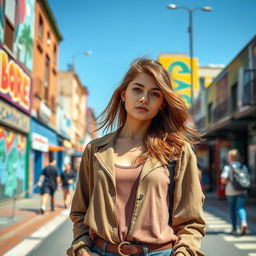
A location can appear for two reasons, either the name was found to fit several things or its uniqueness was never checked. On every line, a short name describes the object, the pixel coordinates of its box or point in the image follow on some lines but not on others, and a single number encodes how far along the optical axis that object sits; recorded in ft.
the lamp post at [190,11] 75.72
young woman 6.11
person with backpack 25.79
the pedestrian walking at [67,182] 43.50
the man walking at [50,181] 39.26
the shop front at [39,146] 57.26
